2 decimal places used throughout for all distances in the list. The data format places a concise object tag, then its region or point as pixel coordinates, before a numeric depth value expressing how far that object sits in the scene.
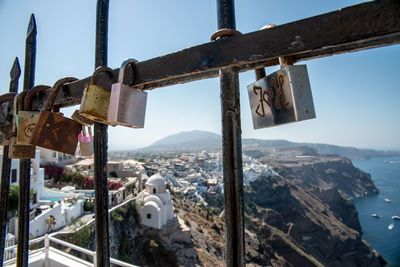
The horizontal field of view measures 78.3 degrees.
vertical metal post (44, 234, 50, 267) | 3.18
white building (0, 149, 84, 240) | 8.90
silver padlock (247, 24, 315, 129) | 0.18
